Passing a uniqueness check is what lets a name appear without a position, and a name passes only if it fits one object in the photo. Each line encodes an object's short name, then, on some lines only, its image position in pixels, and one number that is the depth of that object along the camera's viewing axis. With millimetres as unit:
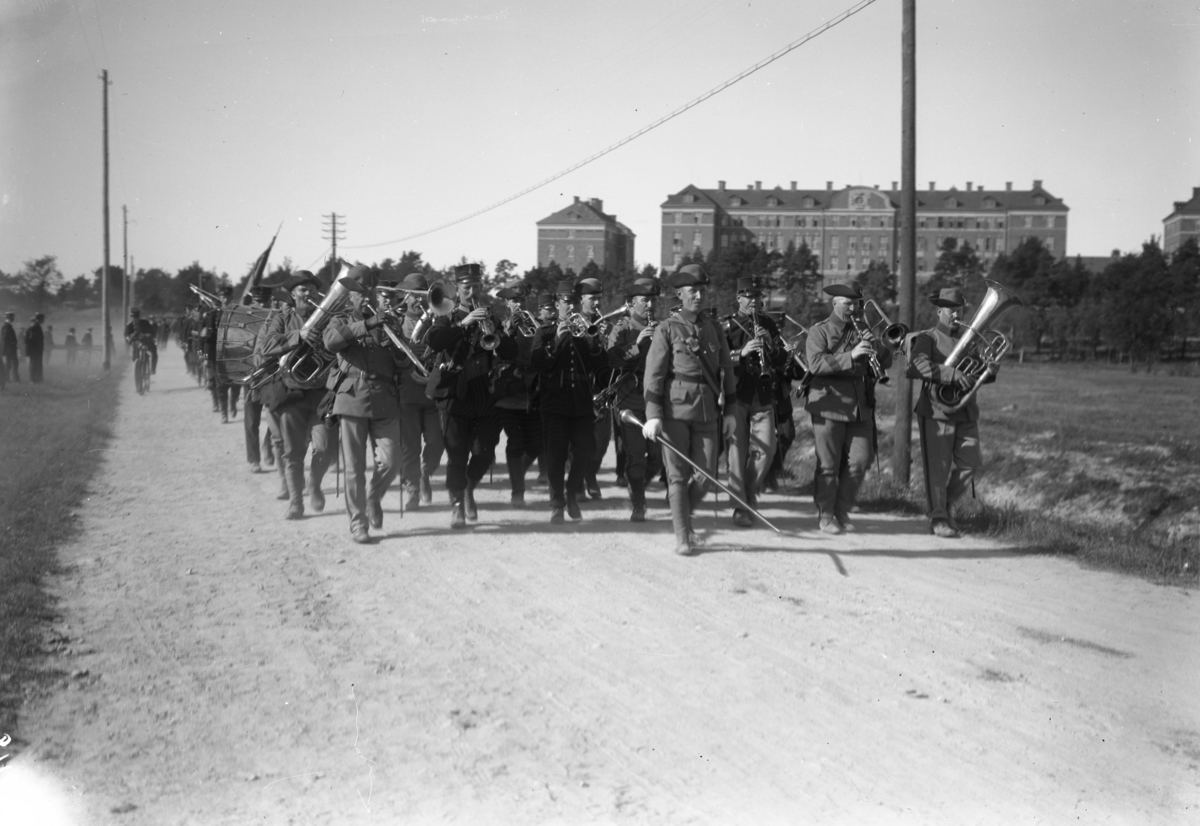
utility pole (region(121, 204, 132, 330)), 32516
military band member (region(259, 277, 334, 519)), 10555
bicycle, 25250
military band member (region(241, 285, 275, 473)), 13281
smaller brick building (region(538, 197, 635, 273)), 35469
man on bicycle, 25406
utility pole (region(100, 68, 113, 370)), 30247
